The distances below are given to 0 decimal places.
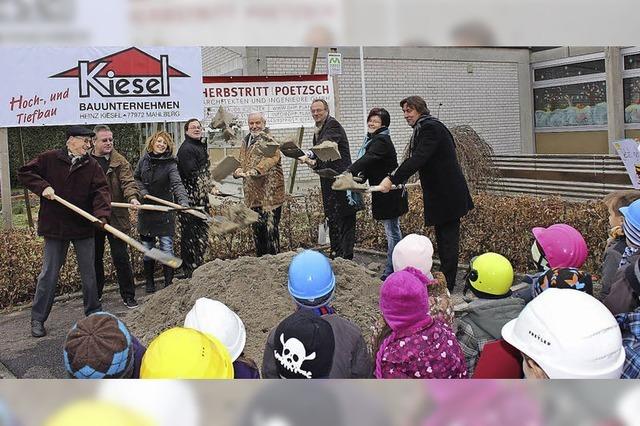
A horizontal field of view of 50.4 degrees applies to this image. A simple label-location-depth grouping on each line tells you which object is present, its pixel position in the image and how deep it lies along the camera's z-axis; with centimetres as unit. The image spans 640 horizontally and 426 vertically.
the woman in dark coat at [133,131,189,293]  624
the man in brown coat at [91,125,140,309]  604
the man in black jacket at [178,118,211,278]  654
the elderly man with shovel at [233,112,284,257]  664
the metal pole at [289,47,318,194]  844
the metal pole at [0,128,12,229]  764
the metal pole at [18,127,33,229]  904
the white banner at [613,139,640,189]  614
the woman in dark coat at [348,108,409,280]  609
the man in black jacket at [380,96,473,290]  530
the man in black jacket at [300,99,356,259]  662
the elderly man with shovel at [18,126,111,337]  511
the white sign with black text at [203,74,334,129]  851
